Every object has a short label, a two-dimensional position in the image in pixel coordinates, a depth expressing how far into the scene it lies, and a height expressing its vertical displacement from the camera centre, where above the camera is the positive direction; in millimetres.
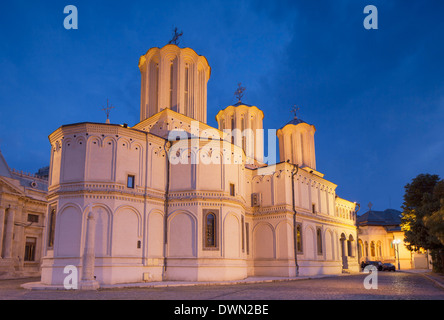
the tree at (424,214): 20319 +2133
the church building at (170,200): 22609 +2936
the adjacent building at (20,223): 36266 +2076
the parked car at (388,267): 47062 -2868
